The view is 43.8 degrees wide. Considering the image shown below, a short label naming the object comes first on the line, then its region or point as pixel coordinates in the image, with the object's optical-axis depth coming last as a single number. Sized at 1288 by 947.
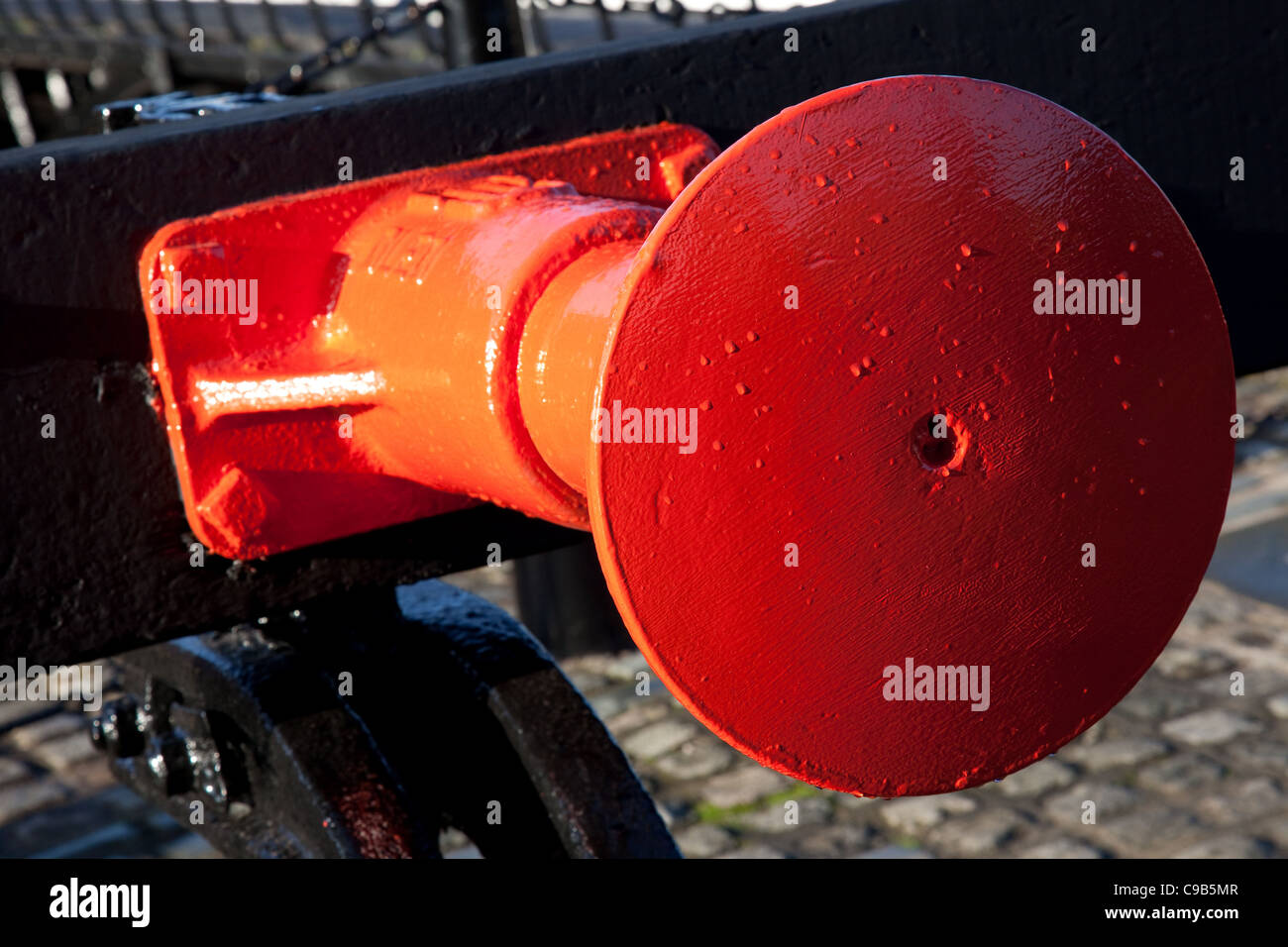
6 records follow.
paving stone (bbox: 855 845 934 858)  4.56
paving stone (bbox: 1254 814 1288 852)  4.48
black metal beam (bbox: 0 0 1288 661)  1.75
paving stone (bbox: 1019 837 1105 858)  4.47
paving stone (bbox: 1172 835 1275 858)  4.38
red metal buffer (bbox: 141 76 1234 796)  1.30
